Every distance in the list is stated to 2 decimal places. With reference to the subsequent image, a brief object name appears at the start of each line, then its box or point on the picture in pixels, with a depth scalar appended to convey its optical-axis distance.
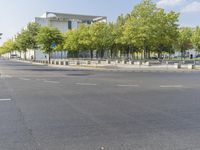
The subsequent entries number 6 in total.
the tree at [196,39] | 44.79
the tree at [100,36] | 41.09
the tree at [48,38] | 35.21
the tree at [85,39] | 41.93
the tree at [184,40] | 52.19
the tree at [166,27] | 31.71
